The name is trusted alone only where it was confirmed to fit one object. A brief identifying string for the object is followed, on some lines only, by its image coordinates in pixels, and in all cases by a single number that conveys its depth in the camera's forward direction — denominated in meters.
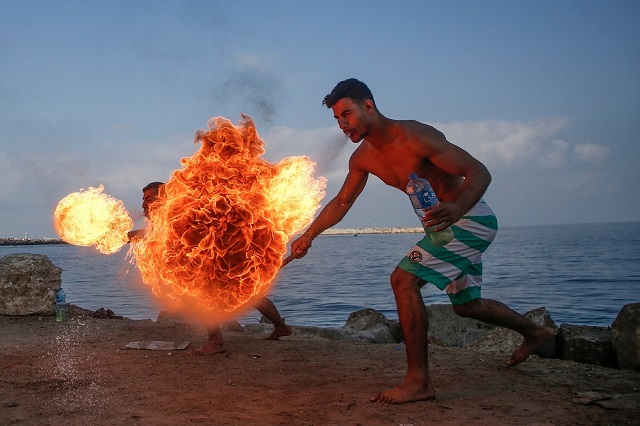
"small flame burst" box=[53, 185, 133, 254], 8.37
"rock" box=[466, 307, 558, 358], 8.72
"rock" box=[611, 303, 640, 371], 7.03
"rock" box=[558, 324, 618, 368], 7.62
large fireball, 6.97
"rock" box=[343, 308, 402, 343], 10.48
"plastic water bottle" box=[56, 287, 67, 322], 10.87
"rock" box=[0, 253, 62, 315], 10.75
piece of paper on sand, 7.98
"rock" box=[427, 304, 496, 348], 10.61
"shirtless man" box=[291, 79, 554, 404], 5.33
